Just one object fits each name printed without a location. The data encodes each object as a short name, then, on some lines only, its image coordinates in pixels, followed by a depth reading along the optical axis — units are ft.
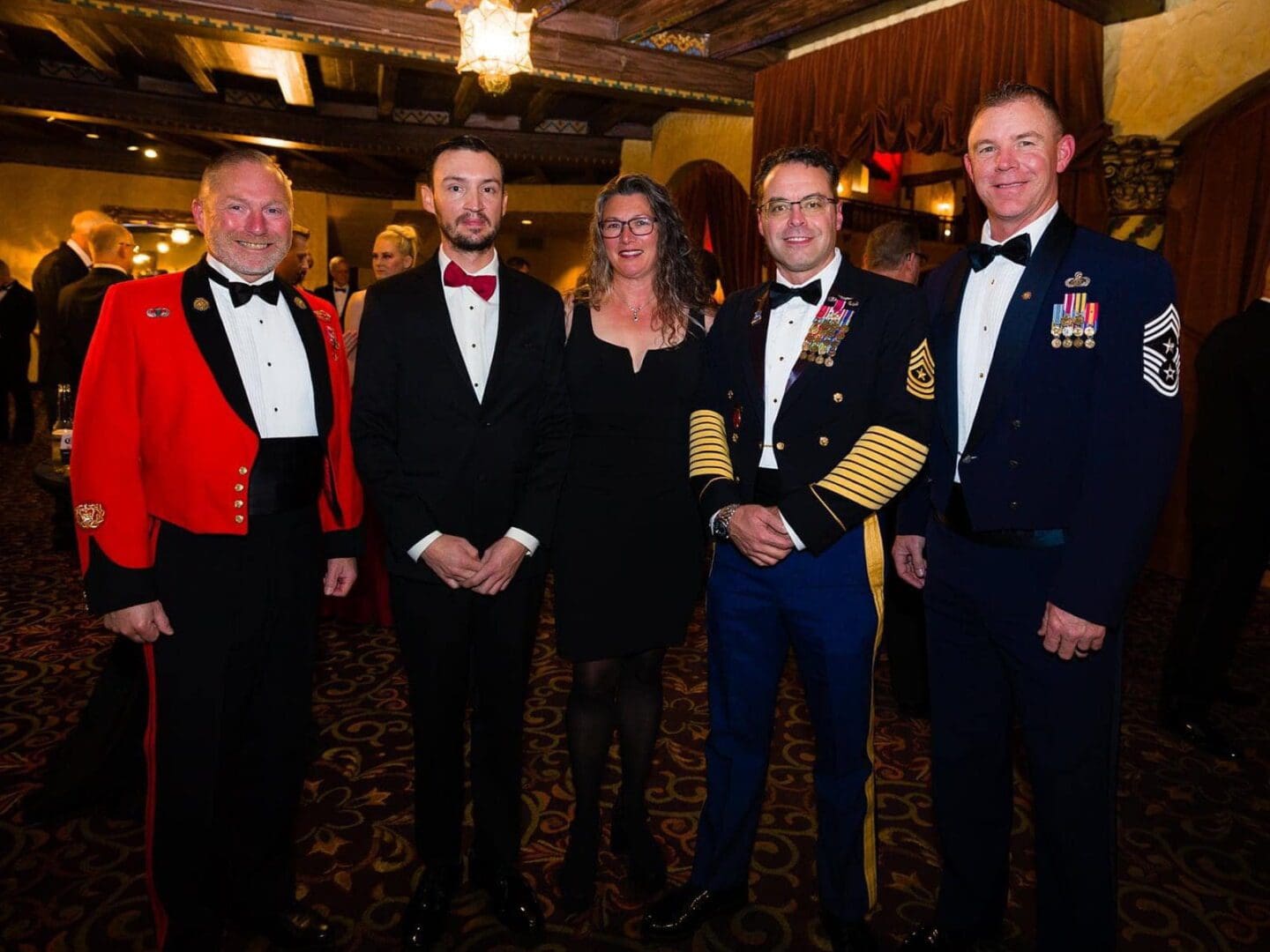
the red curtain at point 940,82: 14.26
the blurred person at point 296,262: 12.94
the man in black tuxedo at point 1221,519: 10.02
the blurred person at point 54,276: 20.56
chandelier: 14.97
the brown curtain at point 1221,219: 15.05
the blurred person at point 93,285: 13.75
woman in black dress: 6.85
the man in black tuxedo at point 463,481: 6.21
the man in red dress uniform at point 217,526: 5.47
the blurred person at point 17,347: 28.58
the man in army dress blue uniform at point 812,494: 5.88
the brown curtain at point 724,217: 24.53
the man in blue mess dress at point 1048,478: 5.22
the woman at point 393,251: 13.66
